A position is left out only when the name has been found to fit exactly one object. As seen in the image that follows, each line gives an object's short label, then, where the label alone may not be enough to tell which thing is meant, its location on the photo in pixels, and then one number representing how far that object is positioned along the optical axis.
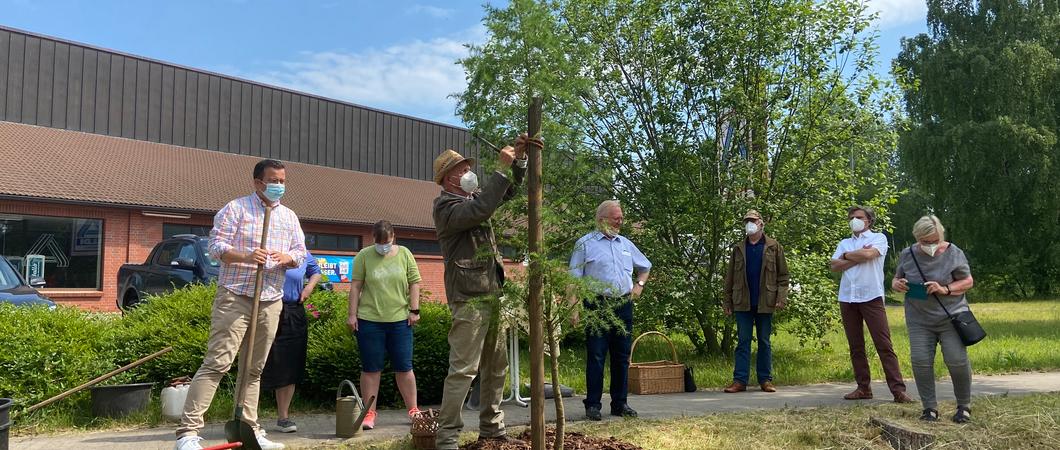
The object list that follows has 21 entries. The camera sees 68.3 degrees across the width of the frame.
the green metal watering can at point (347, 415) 5.46
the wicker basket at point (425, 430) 4.89
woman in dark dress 5.95
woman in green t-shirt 6.03
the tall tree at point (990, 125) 31.48
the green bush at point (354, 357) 6.90
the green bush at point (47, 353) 6.03
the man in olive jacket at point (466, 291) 4.71
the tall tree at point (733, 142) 9.84
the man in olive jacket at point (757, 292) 8.09
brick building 20.52
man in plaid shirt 4.71
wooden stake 4.25
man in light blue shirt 6.15
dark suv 13.91
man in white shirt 7.41
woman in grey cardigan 5.95
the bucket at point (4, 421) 4.03
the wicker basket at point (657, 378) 7.95
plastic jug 5.96
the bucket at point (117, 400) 6.11
